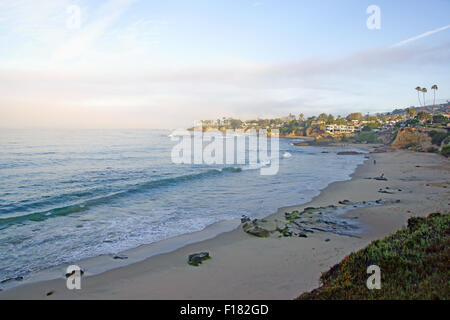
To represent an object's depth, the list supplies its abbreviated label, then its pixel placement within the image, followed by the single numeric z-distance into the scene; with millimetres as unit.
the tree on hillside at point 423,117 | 94688
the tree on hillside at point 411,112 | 115250
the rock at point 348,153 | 54856
